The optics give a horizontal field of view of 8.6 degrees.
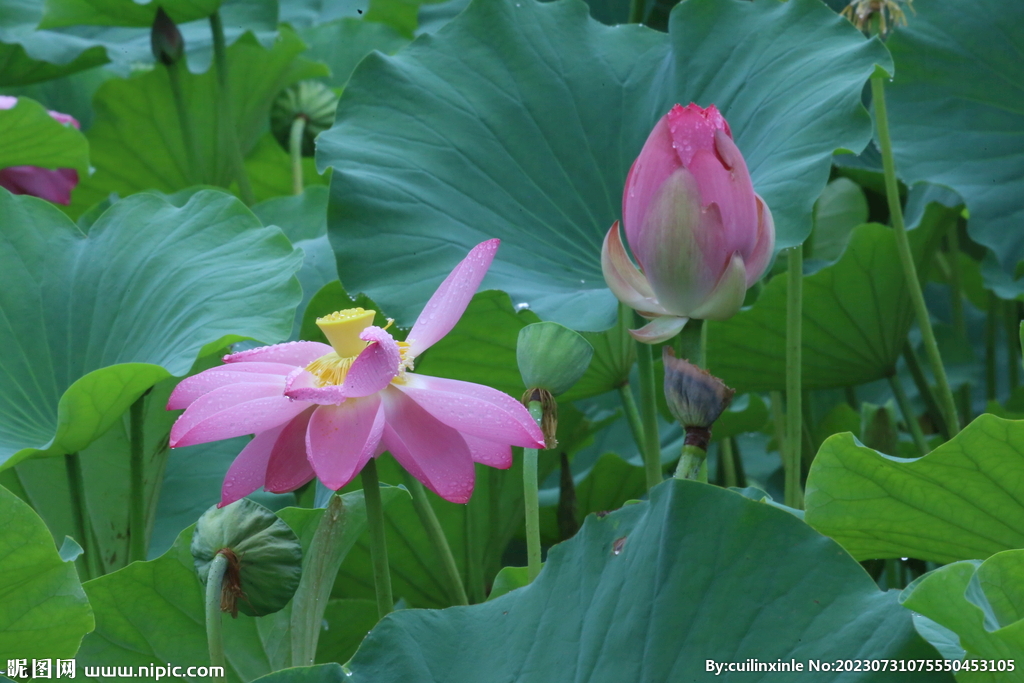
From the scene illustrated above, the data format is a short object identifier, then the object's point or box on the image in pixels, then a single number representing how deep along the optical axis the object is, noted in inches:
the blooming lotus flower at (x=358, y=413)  145.9
